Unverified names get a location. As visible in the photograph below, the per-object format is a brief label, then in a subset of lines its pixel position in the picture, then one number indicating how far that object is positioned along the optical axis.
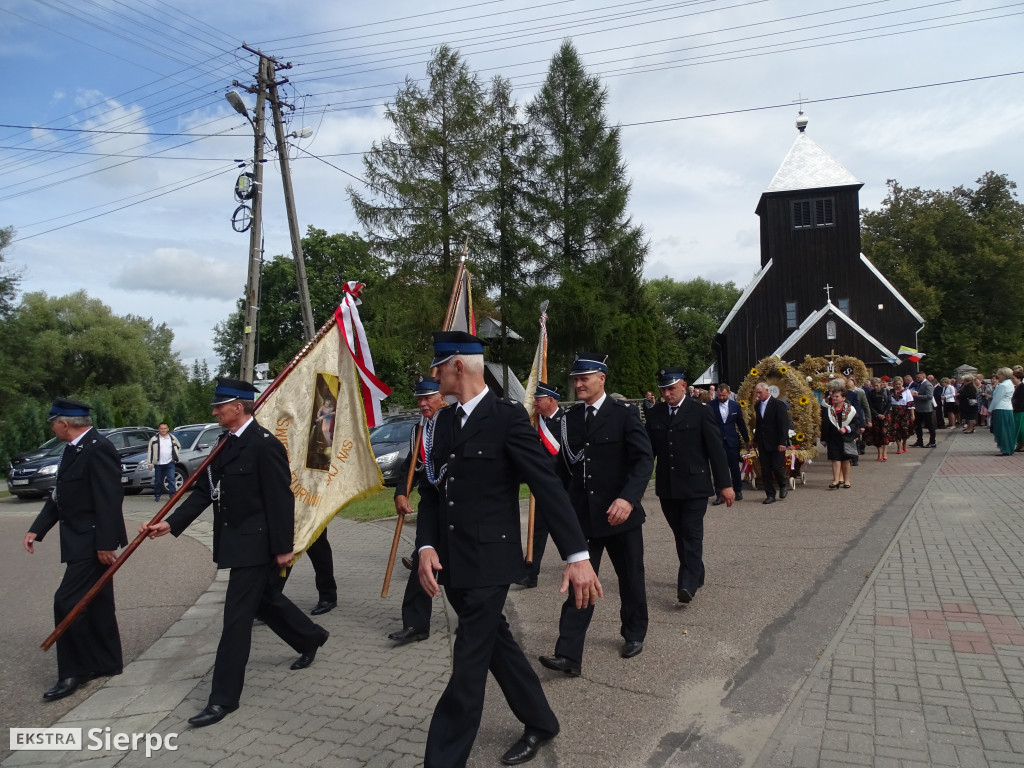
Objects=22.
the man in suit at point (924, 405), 21.62
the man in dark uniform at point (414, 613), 5.98
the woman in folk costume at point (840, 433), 13.23
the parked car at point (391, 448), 17.33
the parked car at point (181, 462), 20.34
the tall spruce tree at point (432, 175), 30.98
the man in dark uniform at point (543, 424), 7.60
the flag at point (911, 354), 31.44
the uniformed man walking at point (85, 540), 5.24
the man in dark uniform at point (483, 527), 3.53
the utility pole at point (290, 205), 20.56
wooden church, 44.16
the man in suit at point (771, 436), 12.49
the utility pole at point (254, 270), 19.28
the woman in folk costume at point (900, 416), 19.61
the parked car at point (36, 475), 20.59
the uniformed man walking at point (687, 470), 6.60
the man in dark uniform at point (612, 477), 5.35
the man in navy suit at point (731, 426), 13.27
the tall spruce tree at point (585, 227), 34.94
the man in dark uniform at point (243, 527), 4.59
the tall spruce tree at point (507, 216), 34.16
